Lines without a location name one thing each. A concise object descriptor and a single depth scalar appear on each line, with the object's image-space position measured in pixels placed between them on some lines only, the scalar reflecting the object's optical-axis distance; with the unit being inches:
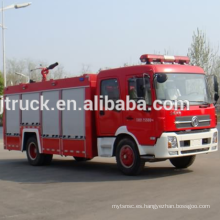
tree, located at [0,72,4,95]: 1934.1
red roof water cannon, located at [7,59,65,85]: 2309.3
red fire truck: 386.9
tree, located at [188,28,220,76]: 1562.5
